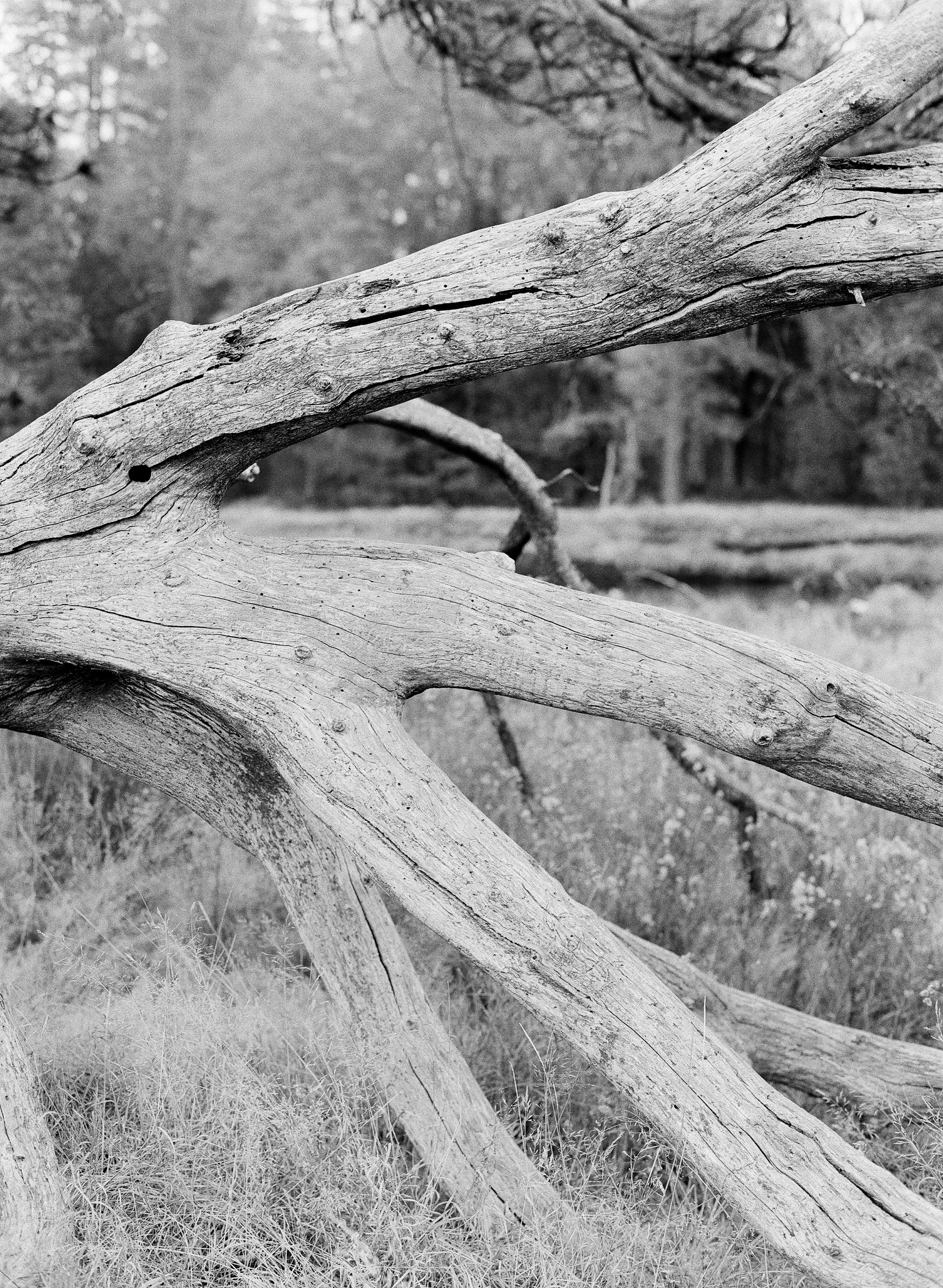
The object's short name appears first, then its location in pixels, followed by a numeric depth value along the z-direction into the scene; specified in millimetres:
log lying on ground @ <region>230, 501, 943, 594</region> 20594
